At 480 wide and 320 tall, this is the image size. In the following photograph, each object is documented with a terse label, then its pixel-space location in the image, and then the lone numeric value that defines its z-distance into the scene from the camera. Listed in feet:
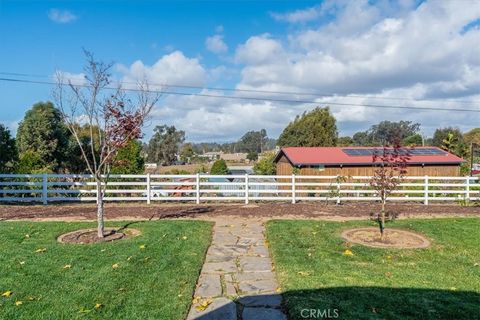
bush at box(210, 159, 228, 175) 133.28
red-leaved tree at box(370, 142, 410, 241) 25.00
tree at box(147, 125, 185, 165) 216.13
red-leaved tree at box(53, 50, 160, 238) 25.53
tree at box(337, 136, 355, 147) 207.08
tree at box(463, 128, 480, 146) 179.93
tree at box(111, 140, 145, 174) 53.30
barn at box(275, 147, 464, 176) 89.15
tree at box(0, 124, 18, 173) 65.46
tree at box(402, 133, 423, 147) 185.30
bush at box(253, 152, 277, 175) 119.03
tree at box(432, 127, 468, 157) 130.82
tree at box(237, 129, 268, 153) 374.02
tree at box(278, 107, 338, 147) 141.49
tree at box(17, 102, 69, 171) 84.84
